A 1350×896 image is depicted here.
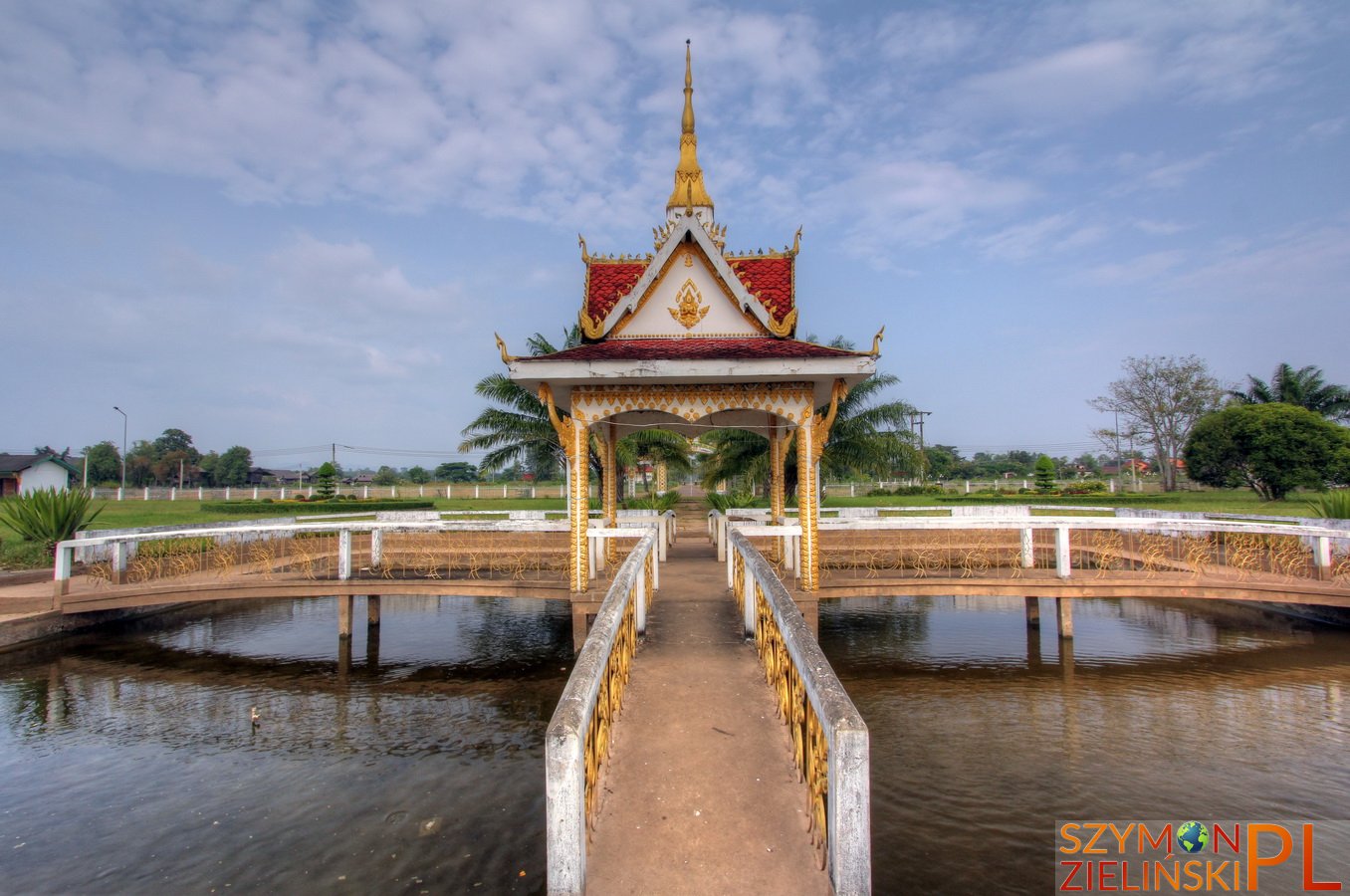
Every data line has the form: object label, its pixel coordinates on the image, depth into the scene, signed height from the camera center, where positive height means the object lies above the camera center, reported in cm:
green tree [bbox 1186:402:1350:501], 2888 +129
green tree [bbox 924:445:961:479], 8288 +249
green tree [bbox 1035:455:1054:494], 3806 +24
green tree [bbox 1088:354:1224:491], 4572 +546
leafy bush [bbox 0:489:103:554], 1791 -76
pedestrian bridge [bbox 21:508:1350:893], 350 -182
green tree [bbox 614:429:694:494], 2807 +154
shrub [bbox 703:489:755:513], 1982 -60
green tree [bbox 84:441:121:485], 7744 +278
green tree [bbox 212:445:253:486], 8731 +259
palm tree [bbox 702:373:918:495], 2508 +143
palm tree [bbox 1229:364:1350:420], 3703 +483
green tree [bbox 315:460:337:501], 4009 +21
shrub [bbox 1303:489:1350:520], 1602 -73
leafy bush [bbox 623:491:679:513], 2189 -77
